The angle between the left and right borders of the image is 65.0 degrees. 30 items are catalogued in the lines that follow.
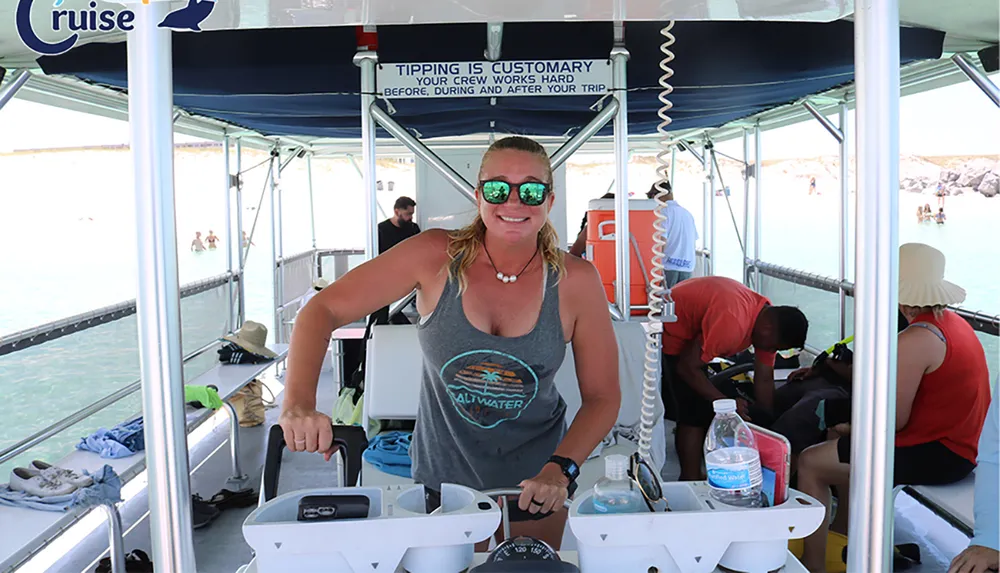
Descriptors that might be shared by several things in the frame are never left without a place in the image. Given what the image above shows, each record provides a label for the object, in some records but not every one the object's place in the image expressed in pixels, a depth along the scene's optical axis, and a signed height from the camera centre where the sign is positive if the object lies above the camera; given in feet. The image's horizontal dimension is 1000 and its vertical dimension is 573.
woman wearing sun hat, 9.87 -1.96
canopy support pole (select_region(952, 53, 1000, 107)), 11.97 +2.46
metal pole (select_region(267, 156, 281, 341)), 27.45 -0.11
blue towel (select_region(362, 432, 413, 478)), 10.23 -2.85
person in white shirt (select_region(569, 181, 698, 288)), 23.82 -0.20
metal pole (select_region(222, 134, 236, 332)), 24.58 +0.33
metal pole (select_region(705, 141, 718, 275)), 29.84 +1.27
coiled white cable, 4.89 -0.54
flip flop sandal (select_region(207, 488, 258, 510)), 14.74 -4.89
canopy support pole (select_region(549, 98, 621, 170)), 12.25 +1.65
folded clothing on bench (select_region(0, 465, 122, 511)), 10.14 -3.33
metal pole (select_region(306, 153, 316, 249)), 33.14 +1.19
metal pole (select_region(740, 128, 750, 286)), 26.23 +1.41
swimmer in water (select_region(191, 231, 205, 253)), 104.80 -0.28
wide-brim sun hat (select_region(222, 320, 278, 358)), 19.12 -2.40
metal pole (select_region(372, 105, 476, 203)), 11.63 +1.36
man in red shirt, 12.62 -1.75
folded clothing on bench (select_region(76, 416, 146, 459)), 12.31 -3.17
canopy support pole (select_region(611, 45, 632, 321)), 12.15 +1.19
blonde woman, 6.06 -0.71
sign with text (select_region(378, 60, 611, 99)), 11.79 +2.40
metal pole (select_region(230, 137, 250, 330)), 25.11 +0.27
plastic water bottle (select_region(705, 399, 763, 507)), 3.84 -1.18
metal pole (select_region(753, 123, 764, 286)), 24.54 +1.70
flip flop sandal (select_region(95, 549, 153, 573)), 11.70 -4.82
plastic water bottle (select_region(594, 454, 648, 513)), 3.91 -1.29
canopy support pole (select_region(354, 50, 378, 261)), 11.62 +1.63
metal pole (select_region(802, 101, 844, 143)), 18.79 +2.65
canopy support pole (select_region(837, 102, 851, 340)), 18.94 +0.84
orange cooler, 20.22 -0.07
